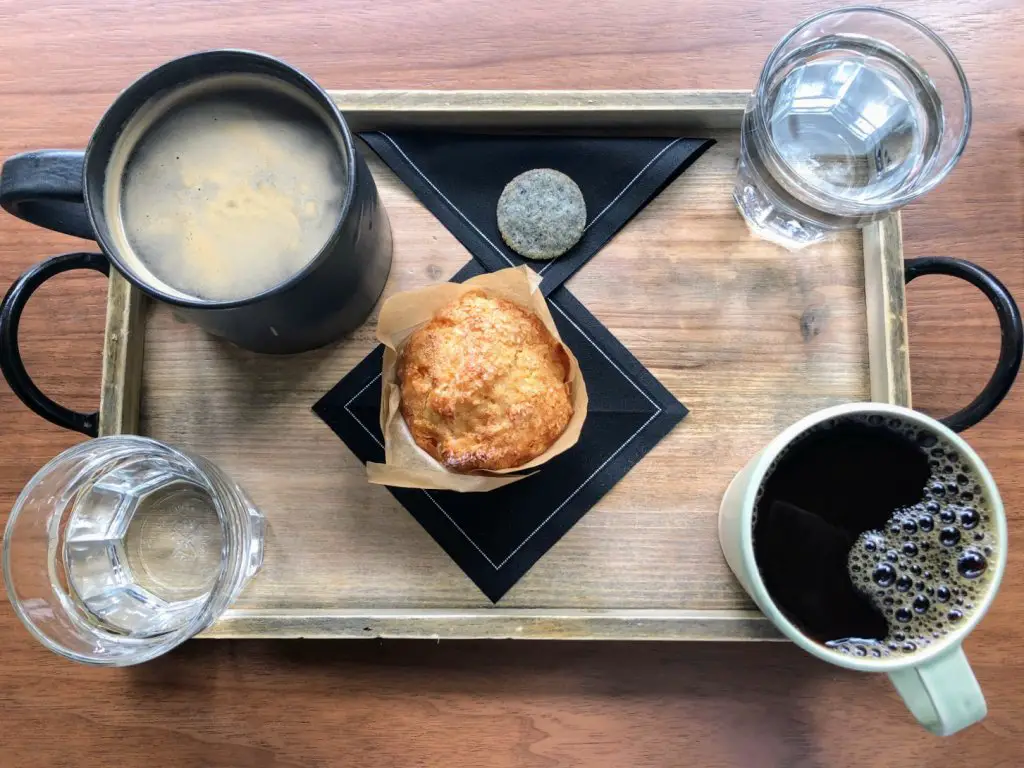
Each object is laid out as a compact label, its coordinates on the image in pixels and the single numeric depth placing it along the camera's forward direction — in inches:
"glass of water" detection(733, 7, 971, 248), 11.1
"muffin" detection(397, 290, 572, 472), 10.6
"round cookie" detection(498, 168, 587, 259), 11.8
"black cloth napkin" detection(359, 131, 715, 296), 12.0
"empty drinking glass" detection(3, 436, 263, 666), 10.3
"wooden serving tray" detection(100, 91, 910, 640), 11.4
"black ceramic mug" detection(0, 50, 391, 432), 8.9
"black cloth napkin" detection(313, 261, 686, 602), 11.4
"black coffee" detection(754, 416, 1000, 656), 9.8
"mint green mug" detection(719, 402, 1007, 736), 8.7
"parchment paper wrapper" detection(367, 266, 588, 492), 10.9
